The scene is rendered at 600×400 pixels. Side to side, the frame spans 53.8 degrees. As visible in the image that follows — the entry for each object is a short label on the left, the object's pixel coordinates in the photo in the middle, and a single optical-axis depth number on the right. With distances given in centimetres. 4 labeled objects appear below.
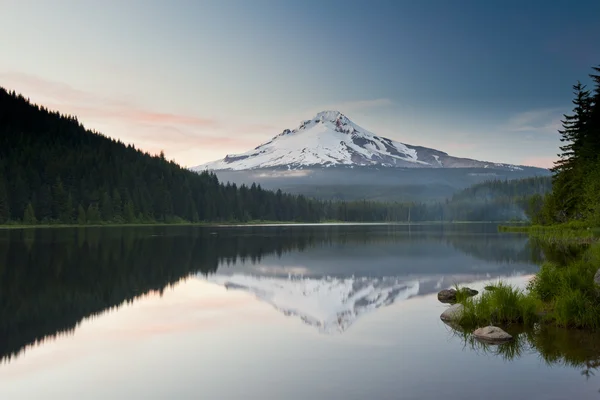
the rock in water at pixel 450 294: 2985
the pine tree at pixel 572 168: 8700
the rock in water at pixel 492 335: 1947
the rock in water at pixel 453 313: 2313
